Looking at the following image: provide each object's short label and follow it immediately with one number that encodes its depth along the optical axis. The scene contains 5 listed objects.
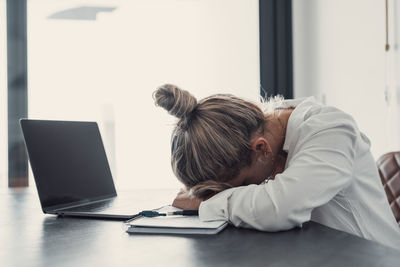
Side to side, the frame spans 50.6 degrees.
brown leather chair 1.44
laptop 1.00
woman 0.79
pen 0.86
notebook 0.73
